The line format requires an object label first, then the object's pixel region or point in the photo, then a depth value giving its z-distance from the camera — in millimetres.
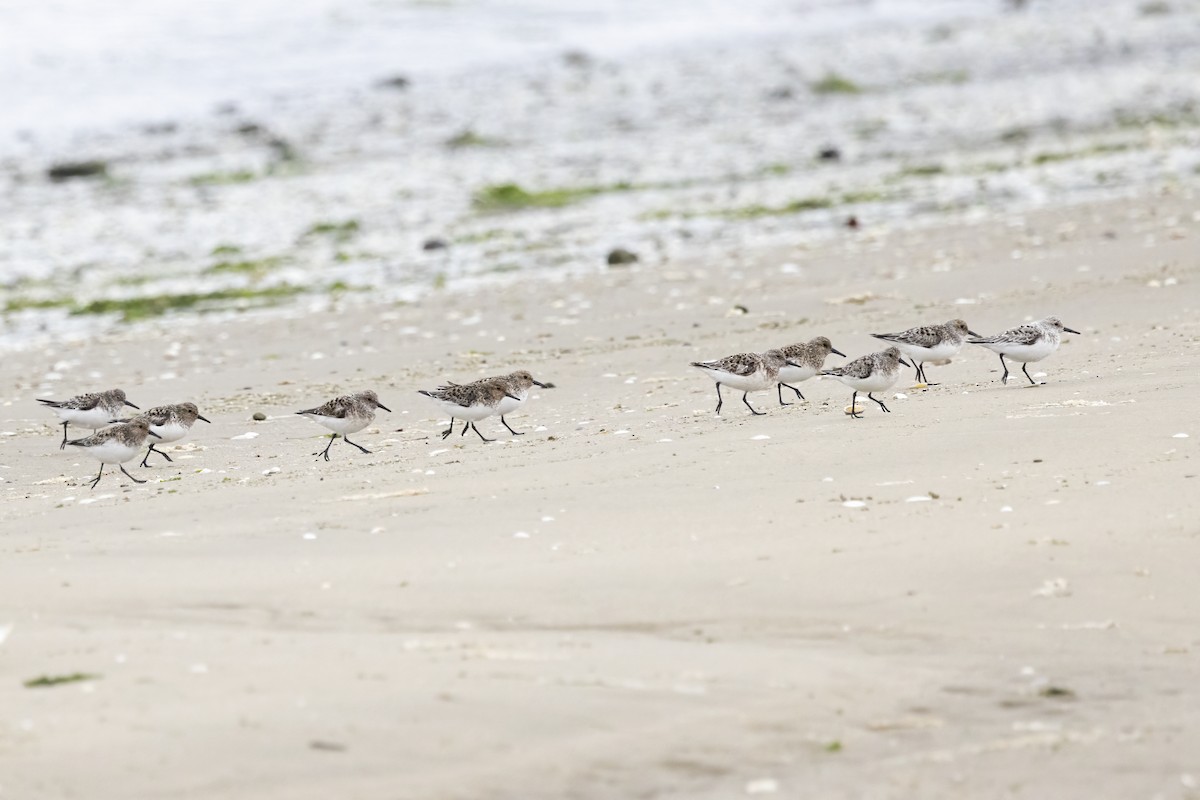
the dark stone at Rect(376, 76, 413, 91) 76000
